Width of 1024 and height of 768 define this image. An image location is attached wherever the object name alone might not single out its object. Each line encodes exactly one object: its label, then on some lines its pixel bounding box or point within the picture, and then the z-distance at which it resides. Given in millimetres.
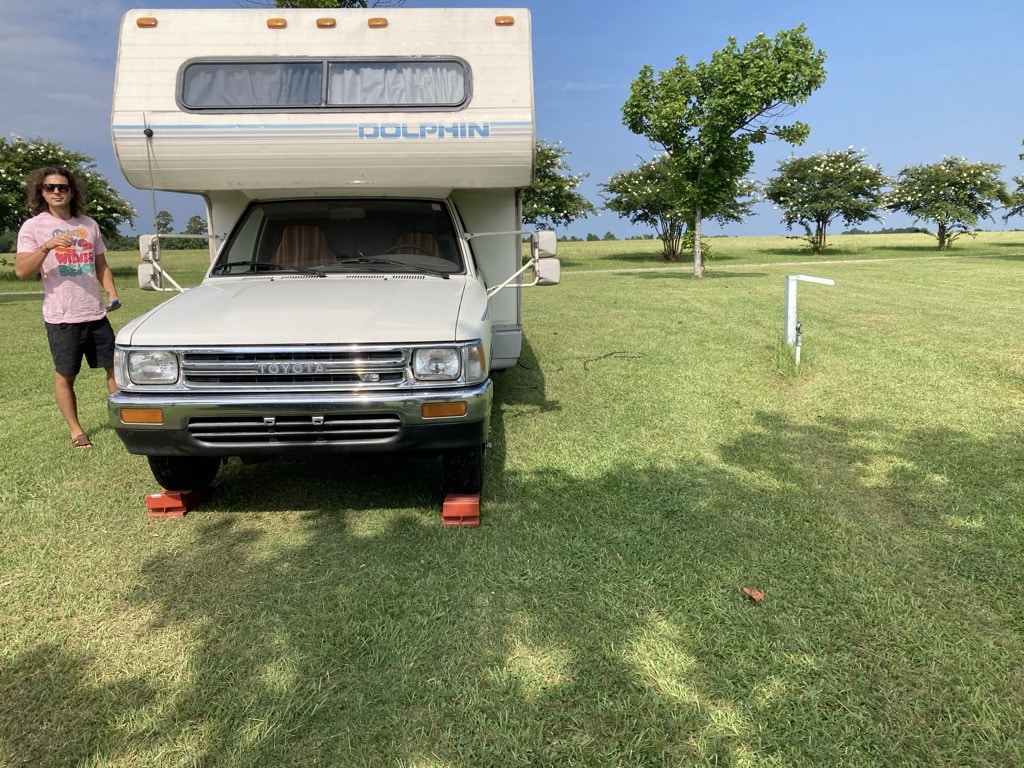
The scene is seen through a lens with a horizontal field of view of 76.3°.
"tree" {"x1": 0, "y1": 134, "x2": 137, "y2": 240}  23531
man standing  4621
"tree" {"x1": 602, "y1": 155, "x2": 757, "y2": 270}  31375
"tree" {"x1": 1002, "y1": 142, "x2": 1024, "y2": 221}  36125
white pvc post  6769
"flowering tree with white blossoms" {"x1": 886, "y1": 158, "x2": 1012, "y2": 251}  35938
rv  3295
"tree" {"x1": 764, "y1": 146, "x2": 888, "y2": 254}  36250
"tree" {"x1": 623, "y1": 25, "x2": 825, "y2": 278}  18312
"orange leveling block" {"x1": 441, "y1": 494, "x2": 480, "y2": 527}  3779
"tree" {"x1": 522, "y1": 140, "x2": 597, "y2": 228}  30844
